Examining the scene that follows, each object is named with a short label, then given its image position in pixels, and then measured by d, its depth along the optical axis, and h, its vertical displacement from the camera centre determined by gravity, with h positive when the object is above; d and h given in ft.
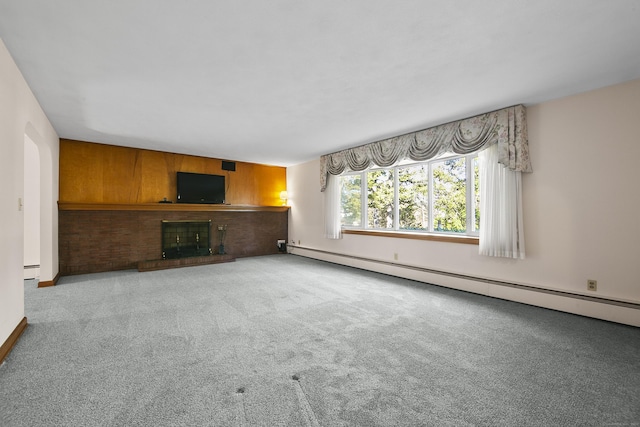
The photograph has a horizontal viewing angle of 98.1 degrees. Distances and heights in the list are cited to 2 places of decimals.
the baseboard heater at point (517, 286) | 9.43 -2.99
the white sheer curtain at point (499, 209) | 11.43 +0.22
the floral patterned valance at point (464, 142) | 11.30 +3.56
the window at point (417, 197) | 13.66 +1.04
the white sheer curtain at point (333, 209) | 20.04 +0.45
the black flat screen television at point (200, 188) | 20.26 +2.20
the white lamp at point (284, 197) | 25.45 +1.77
